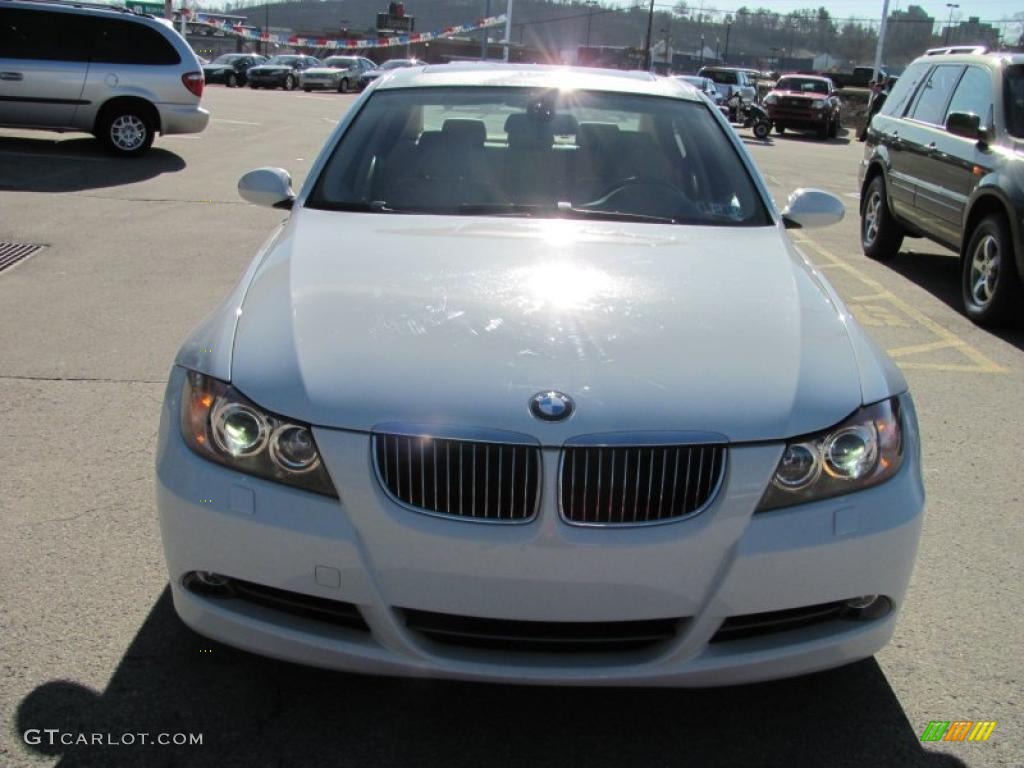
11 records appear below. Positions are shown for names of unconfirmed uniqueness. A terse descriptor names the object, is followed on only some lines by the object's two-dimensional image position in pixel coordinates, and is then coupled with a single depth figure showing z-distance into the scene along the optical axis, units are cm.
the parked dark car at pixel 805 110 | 3008
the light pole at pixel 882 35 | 5016
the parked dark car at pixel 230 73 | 4397
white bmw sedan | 245
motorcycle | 2872
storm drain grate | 796
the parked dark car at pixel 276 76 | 4328
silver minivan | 1373
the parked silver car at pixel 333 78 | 4322
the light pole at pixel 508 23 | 5541
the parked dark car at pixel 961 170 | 741
